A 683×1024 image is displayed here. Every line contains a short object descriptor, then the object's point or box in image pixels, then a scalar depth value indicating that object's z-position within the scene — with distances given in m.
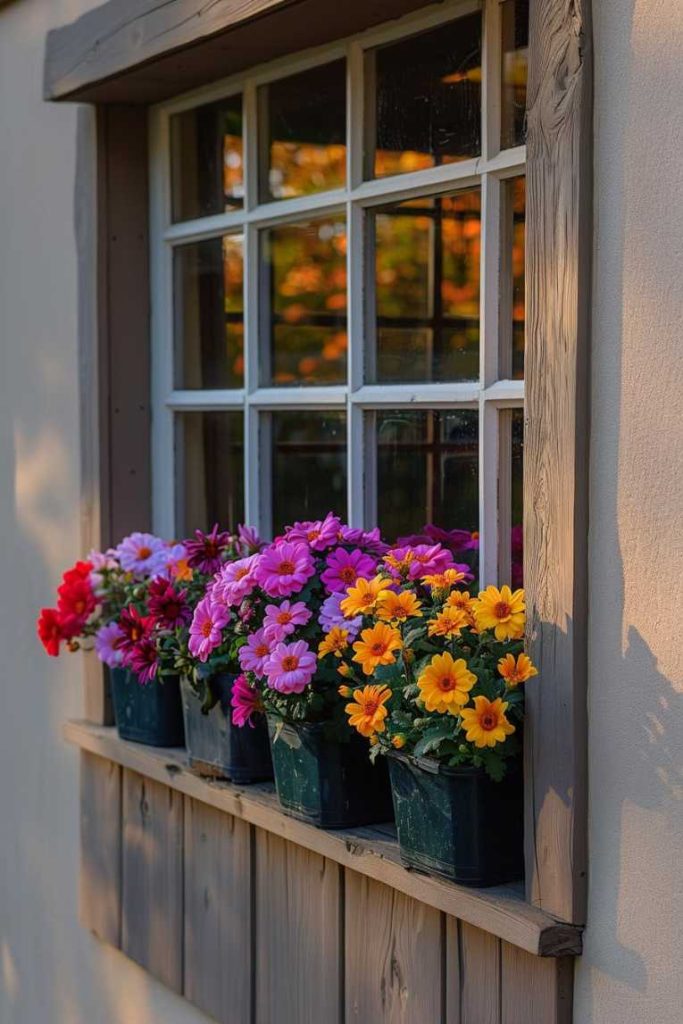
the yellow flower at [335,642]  2.25
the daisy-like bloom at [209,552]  2.76
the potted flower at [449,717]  2.04
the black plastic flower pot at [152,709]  2.96
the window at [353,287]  2.35
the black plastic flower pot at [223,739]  2.62
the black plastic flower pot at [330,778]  2.38
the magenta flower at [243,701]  2.39
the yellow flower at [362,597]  2.18
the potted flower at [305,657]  2.31
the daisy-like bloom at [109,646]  2.92
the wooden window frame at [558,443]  1.98
